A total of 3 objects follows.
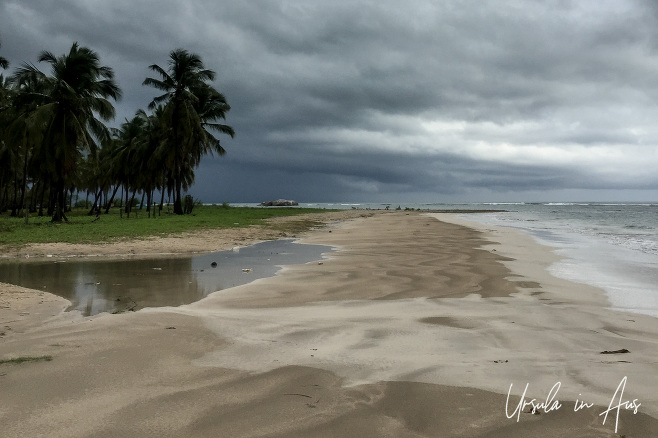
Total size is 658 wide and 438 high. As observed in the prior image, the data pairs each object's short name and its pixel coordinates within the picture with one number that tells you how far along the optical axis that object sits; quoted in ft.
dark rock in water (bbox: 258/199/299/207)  482.28
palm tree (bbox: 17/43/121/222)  91.71
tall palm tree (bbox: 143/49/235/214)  126.72
